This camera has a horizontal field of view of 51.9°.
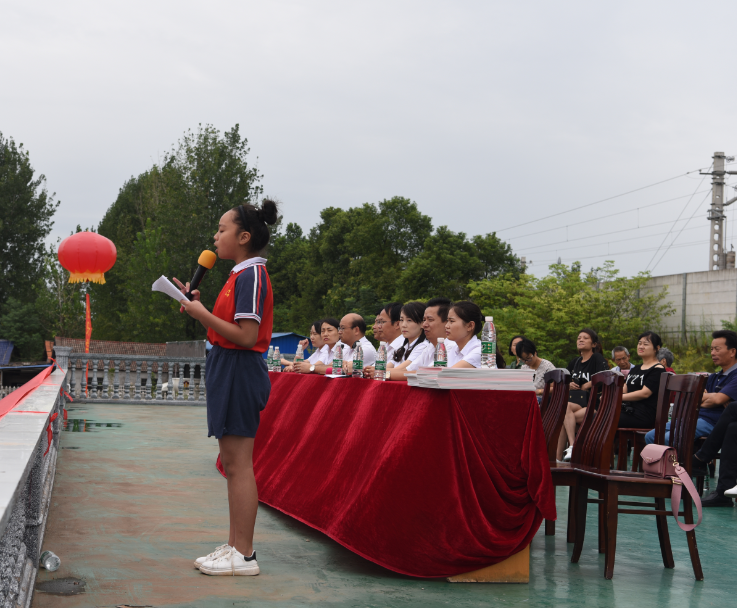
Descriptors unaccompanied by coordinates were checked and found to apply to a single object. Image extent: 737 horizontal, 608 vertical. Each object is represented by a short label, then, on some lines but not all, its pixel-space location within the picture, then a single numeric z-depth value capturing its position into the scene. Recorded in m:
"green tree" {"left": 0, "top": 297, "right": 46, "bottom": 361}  37.31
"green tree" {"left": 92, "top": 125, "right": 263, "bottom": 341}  30.62
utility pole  25.03
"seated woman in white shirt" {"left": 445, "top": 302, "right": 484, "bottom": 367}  4.24
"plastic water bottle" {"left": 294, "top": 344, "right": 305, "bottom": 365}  7.12
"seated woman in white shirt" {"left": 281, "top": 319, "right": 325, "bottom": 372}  7.66
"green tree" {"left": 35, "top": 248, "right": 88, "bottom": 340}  36.81
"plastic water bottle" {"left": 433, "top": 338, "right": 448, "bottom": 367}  4.02
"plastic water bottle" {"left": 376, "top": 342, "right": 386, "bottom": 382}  4.50
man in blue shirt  5.98
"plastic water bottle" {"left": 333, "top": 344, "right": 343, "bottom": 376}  4.97
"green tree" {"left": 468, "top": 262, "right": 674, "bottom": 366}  21.88
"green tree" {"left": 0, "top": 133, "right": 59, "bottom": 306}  37.88
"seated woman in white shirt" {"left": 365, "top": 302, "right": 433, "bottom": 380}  5.85
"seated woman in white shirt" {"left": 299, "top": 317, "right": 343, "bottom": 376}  7.22
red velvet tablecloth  3.34
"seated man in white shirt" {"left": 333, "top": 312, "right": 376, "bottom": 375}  6.58
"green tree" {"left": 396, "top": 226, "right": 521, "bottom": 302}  31.47
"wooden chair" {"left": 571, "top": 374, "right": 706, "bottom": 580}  3.63
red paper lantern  11.29
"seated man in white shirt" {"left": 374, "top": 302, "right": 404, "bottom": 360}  6.94
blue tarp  37.91
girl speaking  3.29
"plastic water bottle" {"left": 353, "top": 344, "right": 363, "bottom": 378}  4.80
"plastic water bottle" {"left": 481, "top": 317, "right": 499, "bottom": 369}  3.52
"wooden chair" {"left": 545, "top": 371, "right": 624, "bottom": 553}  4.01
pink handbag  3.63
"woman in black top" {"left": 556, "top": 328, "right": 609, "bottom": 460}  7.89
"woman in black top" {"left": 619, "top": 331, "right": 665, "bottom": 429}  6.65
